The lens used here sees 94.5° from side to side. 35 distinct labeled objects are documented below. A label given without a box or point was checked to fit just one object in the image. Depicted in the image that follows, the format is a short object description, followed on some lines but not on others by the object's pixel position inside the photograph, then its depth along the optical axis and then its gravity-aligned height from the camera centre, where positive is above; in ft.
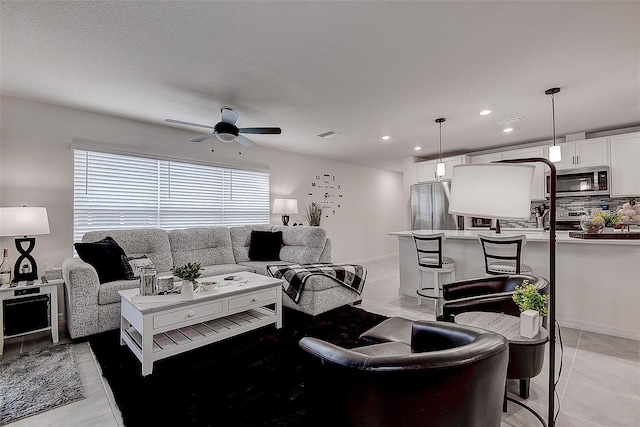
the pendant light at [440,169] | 14.62 +2.34
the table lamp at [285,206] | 16.96 +0.71
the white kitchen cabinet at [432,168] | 18.99 +3.27
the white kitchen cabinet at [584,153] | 14.51 +3.11
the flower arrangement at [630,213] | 9.65 +0.03
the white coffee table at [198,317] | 7.15 -2.65
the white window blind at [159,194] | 11.98 +1.25
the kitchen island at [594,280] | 9.10 -2.13
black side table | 5.01 -2.30
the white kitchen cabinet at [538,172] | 16.29 +2.39
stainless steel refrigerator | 18.86 +0.62
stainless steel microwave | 14.71 +1.69
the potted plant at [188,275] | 8.00 -1.54
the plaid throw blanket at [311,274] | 11.18 -2.23
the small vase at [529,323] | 5.09 -1.88
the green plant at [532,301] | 5.24 -1.52
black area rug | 5.58 -3.70
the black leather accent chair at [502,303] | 5.10 -2.01
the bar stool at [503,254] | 9.70 -1.39
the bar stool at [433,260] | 11.61 -1.76
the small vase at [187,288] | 7.96 -1.86
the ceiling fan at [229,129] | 10.76 +3.31
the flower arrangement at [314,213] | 19.26 +0.32
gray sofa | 9.01 -1.75
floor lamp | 4.64 +0.36
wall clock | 20.74 +1.83
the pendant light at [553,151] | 10.61 +2.44
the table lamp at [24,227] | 8.69 -0.17
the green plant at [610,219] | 9.86 -0.16
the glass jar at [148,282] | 8.10 -1.72
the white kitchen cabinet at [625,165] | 13.78 +2.35
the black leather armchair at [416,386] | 3.05 -1.85
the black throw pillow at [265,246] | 14.71 -1.37
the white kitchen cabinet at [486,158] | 18.11 +3.68
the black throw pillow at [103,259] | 9.77 -1.28
